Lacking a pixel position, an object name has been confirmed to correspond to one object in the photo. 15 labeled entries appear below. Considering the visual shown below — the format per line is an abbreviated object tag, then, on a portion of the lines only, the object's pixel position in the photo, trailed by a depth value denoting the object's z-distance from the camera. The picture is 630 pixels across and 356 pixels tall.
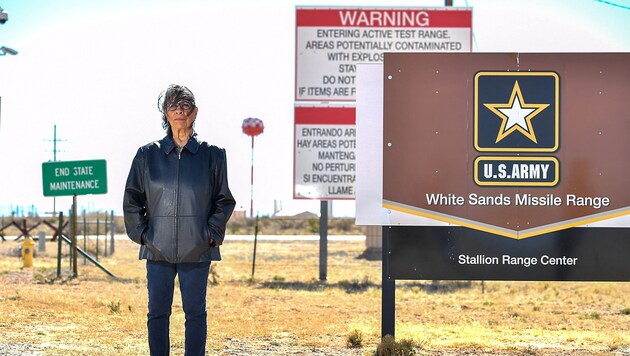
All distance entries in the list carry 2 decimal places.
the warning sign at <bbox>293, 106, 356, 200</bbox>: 21.88
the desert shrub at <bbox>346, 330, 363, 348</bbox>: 9.80
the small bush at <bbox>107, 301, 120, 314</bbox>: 13.02
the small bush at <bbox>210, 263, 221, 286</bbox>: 20.32
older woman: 6.31
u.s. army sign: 8.45
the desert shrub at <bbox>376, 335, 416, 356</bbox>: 8.57
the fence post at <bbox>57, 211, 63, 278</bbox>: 20.66
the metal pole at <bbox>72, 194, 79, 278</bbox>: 20.44
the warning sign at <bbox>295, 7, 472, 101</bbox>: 21.91
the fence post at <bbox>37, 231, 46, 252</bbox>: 35.88
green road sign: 20.55
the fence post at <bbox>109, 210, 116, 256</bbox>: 33.11
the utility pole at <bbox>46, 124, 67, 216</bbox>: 67.69
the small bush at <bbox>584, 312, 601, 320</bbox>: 14.51
